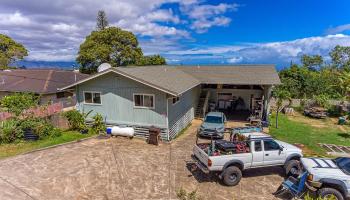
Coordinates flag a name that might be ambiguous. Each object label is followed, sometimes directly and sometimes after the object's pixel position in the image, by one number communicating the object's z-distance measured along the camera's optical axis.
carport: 22.53
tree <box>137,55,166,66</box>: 44.61
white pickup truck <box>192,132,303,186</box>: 10.31
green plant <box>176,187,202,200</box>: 8.51
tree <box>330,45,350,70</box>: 47.06
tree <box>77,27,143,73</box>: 41.26
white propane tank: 16.67
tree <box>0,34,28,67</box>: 46.70
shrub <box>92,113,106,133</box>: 17.73
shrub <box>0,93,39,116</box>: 16.67
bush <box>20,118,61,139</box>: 16.21
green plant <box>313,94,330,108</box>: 26.06
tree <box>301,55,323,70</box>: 50.47
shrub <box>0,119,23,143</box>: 15.65
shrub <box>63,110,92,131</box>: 18.11
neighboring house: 25.12
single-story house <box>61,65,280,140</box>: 16.25
